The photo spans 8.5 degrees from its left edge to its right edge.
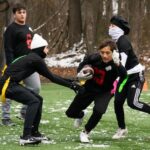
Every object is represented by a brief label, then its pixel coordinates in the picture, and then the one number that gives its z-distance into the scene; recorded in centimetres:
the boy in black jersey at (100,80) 1517
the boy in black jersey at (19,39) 1718
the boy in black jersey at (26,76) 1446
